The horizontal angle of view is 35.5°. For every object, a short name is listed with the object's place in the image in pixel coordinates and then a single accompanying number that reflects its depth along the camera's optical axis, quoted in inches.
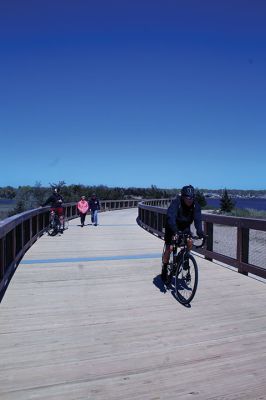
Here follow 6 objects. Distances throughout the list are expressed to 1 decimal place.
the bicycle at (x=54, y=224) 641.6
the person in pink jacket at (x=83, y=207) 827.8
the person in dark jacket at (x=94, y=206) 864.3
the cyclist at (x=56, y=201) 635.5
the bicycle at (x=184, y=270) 255.8
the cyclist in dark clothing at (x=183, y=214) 256.5
